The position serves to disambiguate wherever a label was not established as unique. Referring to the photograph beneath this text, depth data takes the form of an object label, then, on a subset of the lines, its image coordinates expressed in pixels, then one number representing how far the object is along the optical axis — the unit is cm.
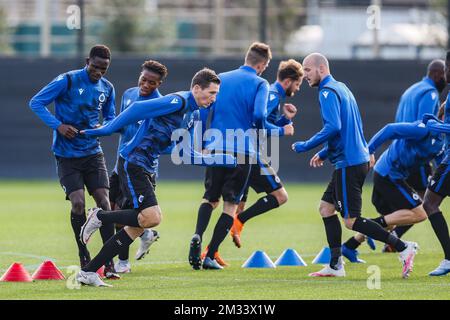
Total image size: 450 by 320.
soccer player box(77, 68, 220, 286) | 924
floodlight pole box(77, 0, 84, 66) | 2262
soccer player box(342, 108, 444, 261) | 1124
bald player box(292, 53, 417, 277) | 1009
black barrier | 2309
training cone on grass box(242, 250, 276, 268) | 1110
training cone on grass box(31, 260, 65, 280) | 982
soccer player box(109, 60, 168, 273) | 1030
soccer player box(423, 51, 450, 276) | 1038
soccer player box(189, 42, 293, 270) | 1109
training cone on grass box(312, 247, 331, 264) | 1156
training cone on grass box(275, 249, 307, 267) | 1127
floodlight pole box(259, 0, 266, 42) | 2284
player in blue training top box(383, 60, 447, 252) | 1183
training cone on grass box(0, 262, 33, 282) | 963
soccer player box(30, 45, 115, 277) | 1043
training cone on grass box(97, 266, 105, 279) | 1006
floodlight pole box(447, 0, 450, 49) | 2217
